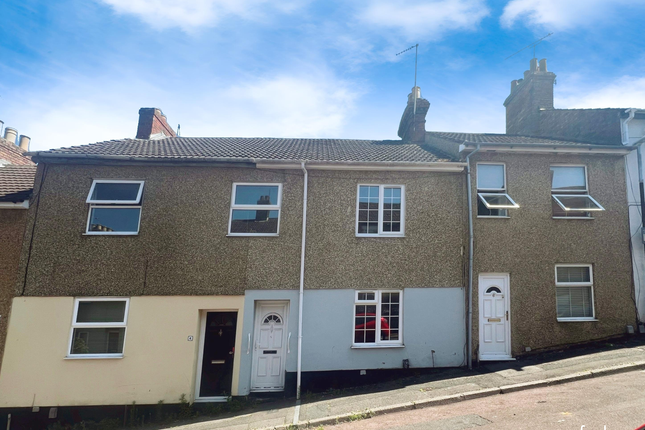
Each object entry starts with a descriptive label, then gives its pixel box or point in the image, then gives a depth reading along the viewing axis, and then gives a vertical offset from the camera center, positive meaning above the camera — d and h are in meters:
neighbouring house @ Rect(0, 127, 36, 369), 7.97 +0.65
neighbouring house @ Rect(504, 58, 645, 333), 9.15 +4.87
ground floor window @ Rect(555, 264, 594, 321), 8.87 +0.00
